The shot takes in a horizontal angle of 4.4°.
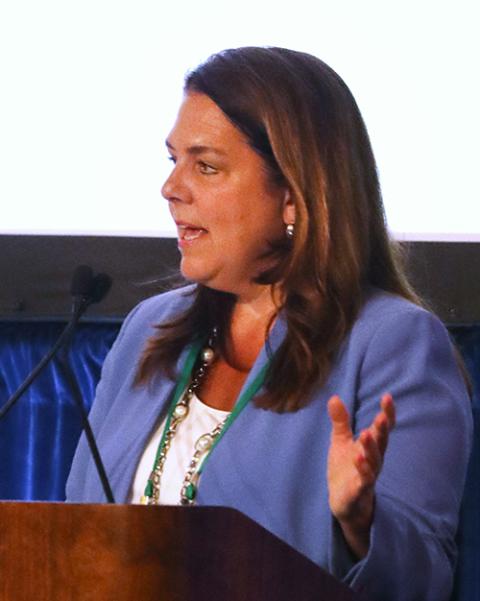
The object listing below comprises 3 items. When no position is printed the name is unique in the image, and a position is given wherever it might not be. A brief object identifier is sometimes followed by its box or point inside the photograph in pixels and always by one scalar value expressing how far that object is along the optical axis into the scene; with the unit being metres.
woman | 5.85
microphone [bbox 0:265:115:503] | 5.80
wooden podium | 5.43
